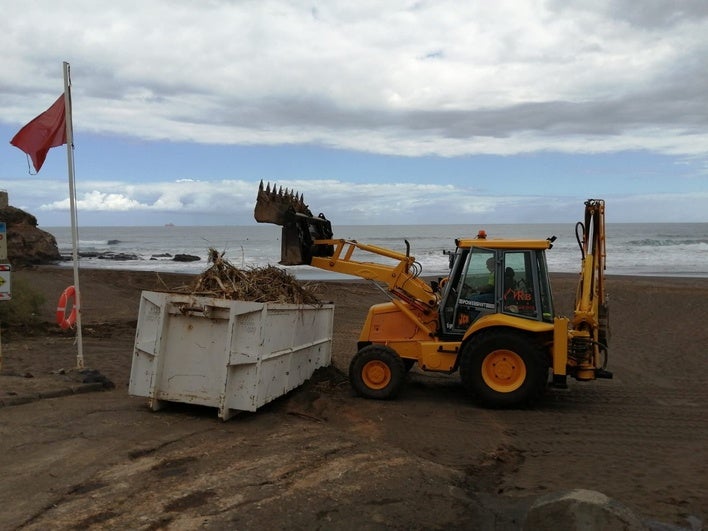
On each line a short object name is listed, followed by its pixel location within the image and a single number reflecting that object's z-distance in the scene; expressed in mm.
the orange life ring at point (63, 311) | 12250
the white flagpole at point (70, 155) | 9578
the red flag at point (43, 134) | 9680
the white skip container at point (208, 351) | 7172
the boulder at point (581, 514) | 4199
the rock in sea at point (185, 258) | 49625
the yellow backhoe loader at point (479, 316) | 8453
